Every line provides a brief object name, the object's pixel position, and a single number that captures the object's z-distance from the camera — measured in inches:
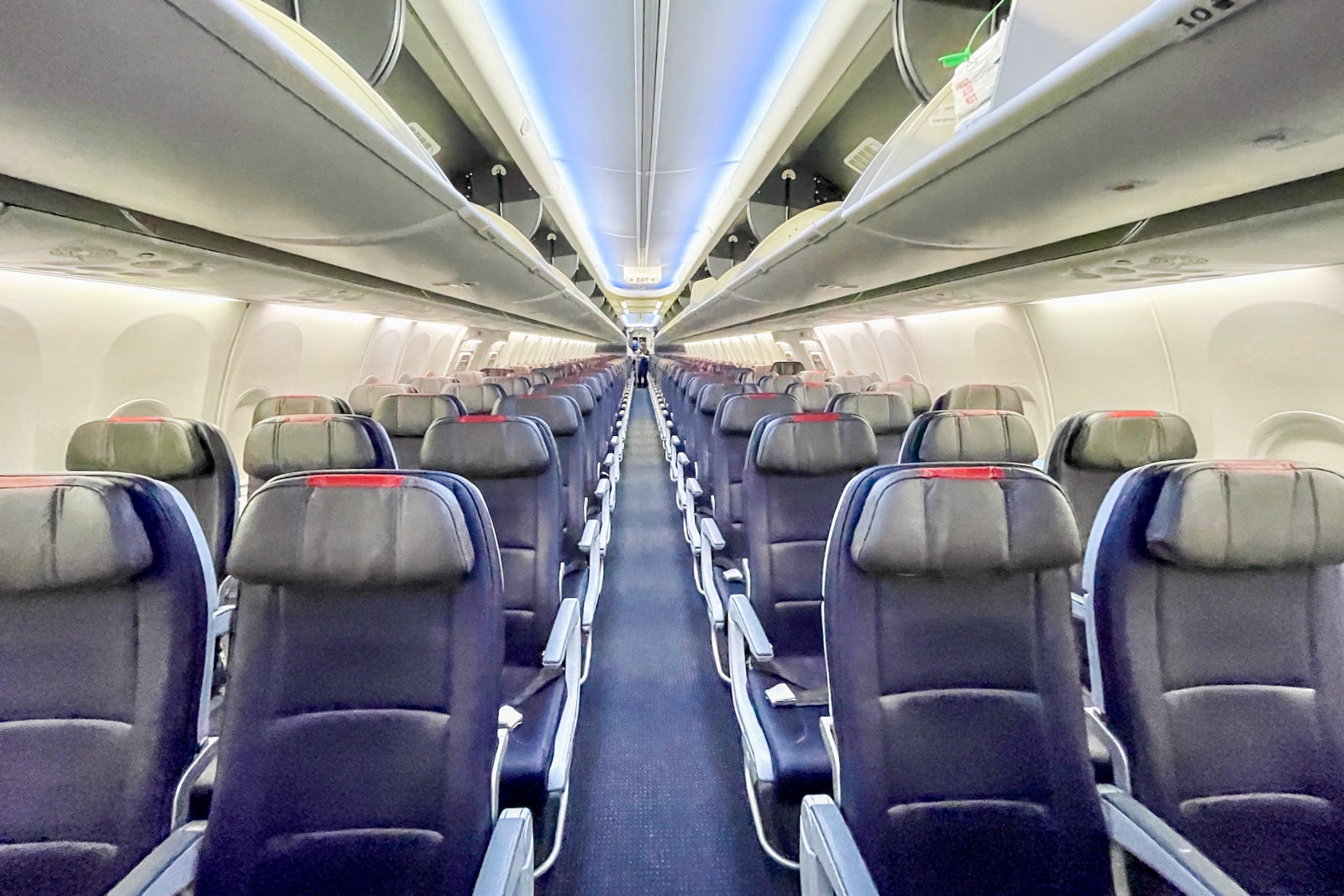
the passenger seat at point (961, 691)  59.9
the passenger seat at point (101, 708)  55.0
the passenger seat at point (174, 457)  105.7
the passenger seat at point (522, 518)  105.1
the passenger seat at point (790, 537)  101.6
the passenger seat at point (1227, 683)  60.5
